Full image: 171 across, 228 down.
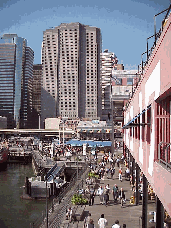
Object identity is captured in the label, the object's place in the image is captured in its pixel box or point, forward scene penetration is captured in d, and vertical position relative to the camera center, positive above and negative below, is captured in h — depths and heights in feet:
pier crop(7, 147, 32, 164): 254.68 -24.03
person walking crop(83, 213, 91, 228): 58.29 -17.48
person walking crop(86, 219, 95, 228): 53.11 -15.77
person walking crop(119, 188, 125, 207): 76.57 -16.63
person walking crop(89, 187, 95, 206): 78.02 -17.02
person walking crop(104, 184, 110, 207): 77.25 -16.89
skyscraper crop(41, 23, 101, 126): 650.43 +93.96
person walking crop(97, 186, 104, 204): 79.97 -16.56
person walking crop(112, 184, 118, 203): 81.17 -16.48
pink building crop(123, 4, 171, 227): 28.35 +1.10
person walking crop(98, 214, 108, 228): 54.49 -15.86
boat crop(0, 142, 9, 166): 232.69 -20.85
